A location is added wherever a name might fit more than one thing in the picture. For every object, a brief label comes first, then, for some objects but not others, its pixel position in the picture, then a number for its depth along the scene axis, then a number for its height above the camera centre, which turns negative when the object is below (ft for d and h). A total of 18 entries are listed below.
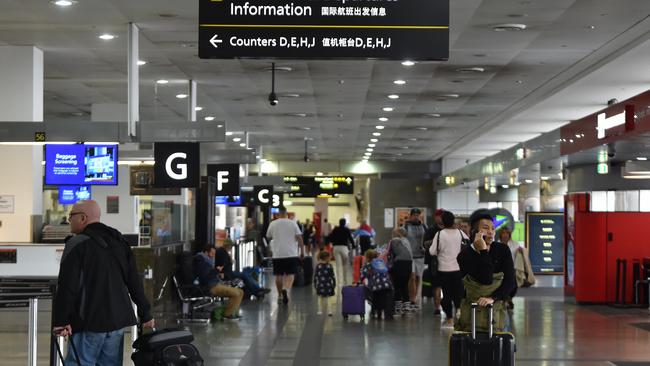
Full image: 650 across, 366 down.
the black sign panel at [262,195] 93.09 +1.78
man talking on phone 27.53 -1.57
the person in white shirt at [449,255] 47.19 -1.87
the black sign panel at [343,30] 27.81 +5.10
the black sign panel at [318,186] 125.39 +3.61
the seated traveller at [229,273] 58.54 -3.40
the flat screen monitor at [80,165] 50.88 +2.50
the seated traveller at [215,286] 51.47 -3.67
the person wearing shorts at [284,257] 62.85 -2.65
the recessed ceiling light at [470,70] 55.39 +8.03
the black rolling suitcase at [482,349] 26.30 -3.50
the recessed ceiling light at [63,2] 39.11 +8.21
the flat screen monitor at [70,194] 79.82 +1.52
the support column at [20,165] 46.93 +2.30
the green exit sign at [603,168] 62.59 +2.94
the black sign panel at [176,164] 48.96 +2.43
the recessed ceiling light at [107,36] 46.11 +8.14
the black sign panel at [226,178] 70.95 +2.55
